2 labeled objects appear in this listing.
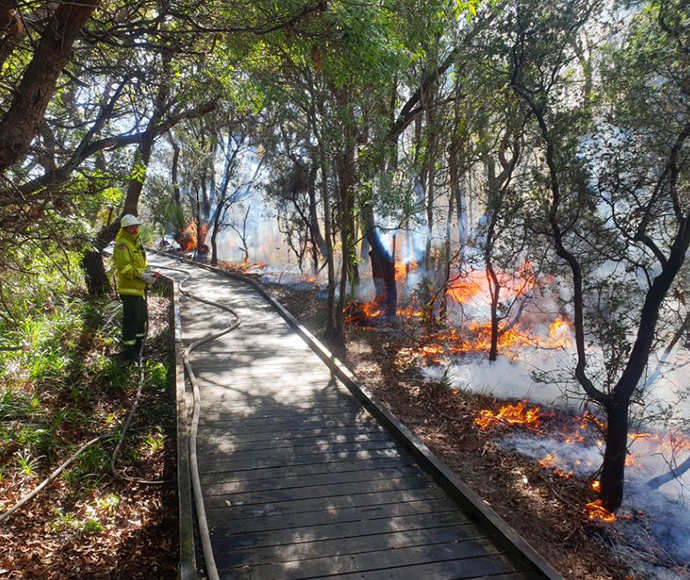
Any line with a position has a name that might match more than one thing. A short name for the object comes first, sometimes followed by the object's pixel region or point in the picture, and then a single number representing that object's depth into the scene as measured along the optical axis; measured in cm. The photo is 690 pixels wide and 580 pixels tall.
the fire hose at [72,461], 413
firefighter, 736
